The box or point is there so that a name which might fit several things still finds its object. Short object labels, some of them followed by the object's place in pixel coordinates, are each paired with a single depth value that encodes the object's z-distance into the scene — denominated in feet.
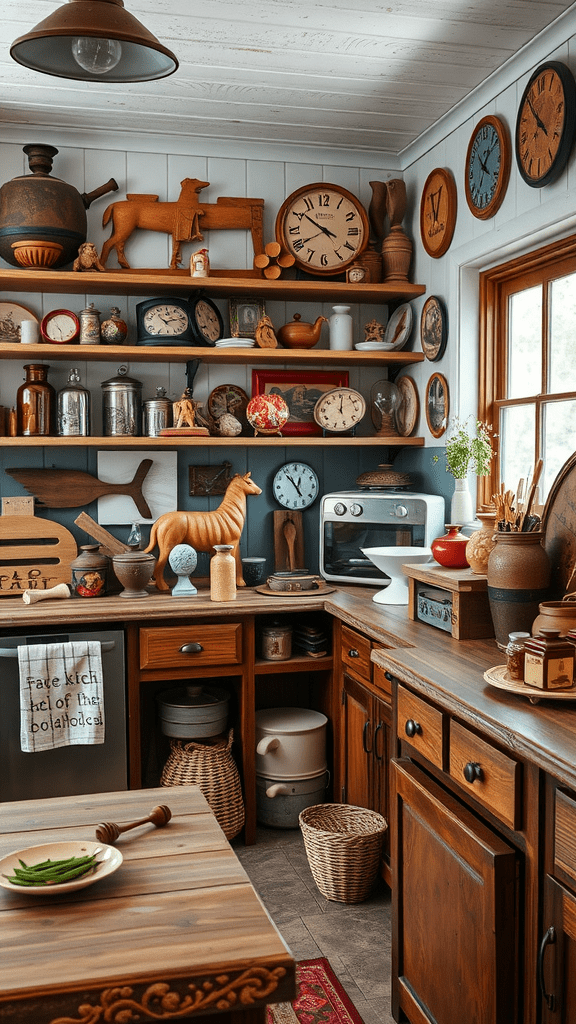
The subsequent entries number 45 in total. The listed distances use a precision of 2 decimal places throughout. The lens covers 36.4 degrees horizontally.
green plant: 10.18
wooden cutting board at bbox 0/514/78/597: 11.28
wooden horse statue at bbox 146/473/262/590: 11.25
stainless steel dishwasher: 9.85
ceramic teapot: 12.25
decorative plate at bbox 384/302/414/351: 12.39
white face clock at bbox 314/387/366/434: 12.35
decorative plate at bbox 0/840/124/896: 4.47
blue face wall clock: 9.65
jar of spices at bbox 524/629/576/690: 5.64
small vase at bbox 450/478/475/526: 10.65
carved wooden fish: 11.89
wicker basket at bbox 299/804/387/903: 9.00
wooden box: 7.74
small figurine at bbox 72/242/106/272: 11.34
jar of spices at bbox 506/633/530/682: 5.90
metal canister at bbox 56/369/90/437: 11.51
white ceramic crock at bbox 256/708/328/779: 10.91
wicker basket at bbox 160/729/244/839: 10.40
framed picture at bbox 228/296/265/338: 12.37
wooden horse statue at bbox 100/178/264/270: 11.90
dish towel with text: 9.77
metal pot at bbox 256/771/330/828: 10.96
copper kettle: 11.14
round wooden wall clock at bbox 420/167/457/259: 11.11
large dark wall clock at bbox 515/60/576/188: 8.27
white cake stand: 9.71
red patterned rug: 7.27
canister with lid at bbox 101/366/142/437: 11.72
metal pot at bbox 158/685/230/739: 10.79
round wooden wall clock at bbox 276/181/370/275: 12.41
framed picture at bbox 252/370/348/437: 12.59
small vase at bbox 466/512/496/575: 7.85
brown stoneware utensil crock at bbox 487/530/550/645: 6.89
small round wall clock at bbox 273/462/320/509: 12.73
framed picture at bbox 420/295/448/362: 11.46
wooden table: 3.78
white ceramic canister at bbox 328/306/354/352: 12.37
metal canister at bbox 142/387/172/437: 11.77
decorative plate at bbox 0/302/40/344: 11.76
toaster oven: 10.91
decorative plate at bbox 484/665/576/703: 5.56
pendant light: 5.97
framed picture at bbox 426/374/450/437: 11.42
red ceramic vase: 8.36
